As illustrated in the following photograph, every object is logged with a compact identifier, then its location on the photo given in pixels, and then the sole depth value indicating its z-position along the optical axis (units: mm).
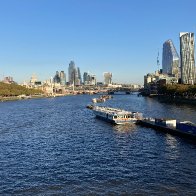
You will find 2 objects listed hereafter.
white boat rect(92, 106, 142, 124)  57047
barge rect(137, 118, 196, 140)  41629
